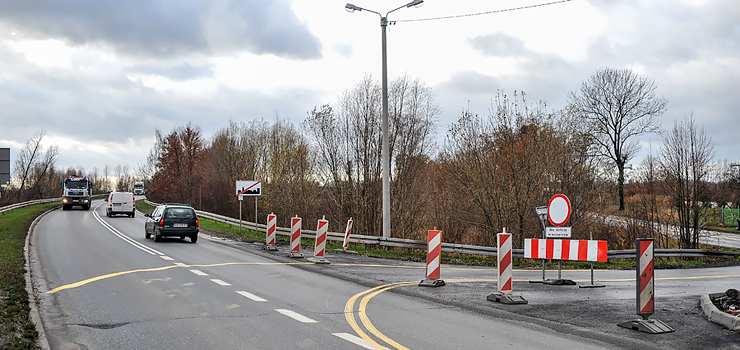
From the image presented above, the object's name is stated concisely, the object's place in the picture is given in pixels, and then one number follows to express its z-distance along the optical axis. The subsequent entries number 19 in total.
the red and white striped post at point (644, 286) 7.34
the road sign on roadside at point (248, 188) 24.95
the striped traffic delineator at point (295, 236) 17.70
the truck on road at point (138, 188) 106.38
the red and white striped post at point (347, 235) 21.04
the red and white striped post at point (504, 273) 9.46
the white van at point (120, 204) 44.28
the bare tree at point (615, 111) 41.84
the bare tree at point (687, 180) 26.64
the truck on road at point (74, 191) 53.06
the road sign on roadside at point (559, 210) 11.78
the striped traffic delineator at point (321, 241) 16.25
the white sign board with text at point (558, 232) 11.85
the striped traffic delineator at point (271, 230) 19.50
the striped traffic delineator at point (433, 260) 11.34
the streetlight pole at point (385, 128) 19.41
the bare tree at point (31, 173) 75.31
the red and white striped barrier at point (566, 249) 10.88
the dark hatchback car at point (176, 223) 22.55
